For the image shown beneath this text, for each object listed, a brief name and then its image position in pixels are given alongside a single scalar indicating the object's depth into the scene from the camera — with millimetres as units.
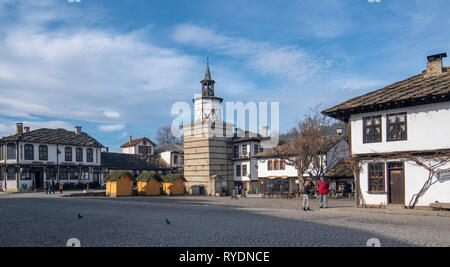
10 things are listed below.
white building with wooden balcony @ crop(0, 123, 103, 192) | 44500
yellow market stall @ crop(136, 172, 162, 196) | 39625
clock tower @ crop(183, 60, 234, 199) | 46344
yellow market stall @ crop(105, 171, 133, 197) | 37312
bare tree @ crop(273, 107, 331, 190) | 33125
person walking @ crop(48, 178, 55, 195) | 37875
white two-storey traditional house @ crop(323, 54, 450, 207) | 19312
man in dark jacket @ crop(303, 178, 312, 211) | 19469
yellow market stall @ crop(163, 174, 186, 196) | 41562
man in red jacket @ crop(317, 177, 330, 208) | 20906
